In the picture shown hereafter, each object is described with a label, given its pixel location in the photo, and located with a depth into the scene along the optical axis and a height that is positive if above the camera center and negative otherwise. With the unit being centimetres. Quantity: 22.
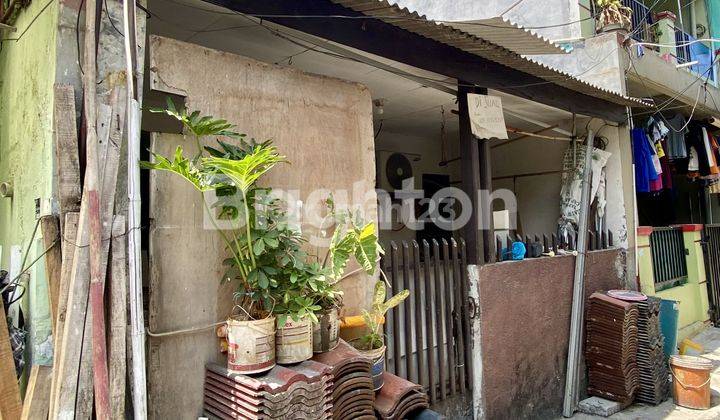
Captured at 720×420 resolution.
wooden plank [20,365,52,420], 227 -78
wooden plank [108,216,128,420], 217 -39
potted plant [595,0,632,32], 682 +325
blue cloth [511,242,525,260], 500 -26
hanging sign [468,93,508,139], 462 +120
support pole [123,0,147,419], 220 -3
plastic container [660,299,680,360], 634 -146
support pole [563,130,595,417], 534 -121
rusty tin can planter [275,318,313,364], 265 -64
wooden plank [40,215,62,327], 227 -5
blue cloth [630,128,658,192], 695 +94
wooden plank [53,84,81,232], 221 +47
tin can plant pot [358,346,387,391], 312 -93
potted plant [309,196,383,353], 292 -23
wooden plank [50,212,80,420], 215 -13
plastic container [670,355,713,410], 529 -194
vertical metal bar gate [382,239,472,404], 398 -85
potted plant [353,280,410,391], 316 -77
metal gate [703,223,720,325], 883 -94
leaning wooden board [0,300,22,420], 238 -75
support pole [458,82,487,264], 462 +63
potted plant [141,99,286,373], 245 +3
